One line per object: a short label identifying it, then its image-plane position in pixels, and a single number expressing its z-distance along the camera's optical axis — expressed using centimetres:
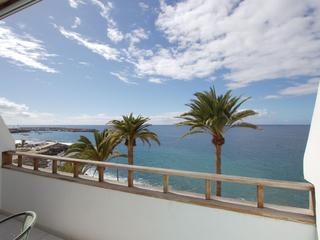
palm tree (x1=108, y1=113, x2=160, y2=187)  748
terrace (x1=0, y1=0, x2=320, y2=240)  163
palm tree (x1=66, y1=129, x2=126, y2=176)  718
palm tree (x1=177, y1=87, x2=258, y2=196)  611
